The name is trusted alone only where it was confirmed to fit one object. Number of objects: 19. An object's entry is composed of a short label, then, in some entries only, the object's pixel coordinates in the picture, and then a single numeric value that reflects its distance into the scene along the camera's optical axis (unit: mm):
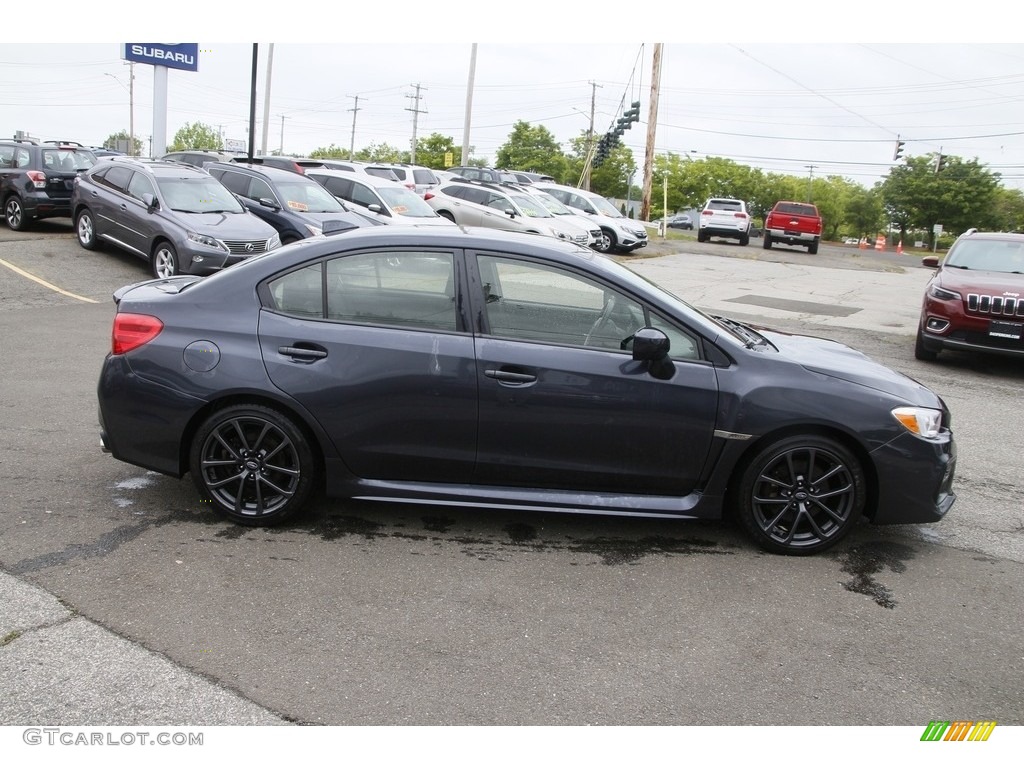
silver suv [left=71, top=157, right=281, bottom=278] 13539
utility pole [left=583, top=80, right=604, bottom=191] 93950
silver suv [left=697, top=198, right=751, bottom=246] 36875
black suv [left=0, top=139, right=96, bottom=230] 17875
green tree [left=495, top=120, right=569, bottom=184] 93750
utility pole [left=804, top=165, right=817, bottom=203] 124725
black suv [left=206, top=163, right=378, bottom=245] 16234
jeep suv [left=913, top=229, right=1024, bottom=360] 10445
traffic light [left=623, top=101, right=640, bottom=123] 37375
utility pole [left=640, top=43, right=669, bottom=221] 36438
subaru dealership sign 24156
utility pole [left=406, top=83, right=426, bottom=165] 103488
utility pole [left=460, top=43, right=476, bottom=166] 43106
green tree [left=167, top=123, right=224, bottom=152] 145750
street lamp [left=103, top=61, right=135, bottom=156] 105812
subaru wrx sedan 4688
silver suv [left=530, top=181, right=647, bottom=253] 27125
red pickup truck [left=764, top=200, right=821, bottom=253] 35188
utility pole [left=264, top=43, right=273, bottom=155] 50000
